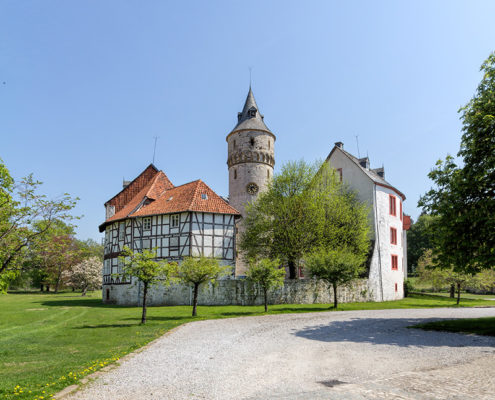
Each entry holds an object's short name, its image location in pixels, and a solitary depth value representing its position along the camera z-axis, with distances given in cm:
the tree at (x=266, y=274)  2544
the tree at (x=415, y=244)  7625
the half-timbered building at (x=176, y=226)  3359
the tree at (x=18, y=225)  1310
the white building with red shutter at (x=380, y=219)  3853
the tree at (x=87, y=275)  5719
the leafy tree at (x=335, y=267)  2811
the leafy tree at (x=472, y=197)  1714
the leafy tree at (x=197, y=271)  2417
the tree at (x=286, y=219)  3534
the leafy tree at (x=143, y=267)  2041
